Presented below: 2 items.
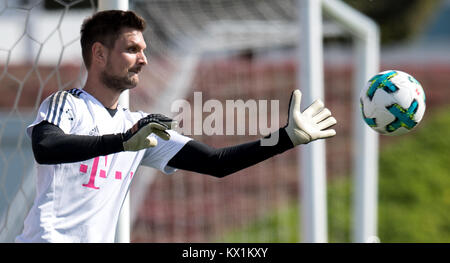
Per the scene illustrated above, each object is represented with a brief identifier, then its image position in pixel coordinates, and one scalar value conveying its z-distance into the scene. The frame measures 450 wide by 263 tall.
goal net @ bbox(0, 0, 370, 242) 16.41
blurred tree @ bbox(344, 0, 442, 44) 38.56
